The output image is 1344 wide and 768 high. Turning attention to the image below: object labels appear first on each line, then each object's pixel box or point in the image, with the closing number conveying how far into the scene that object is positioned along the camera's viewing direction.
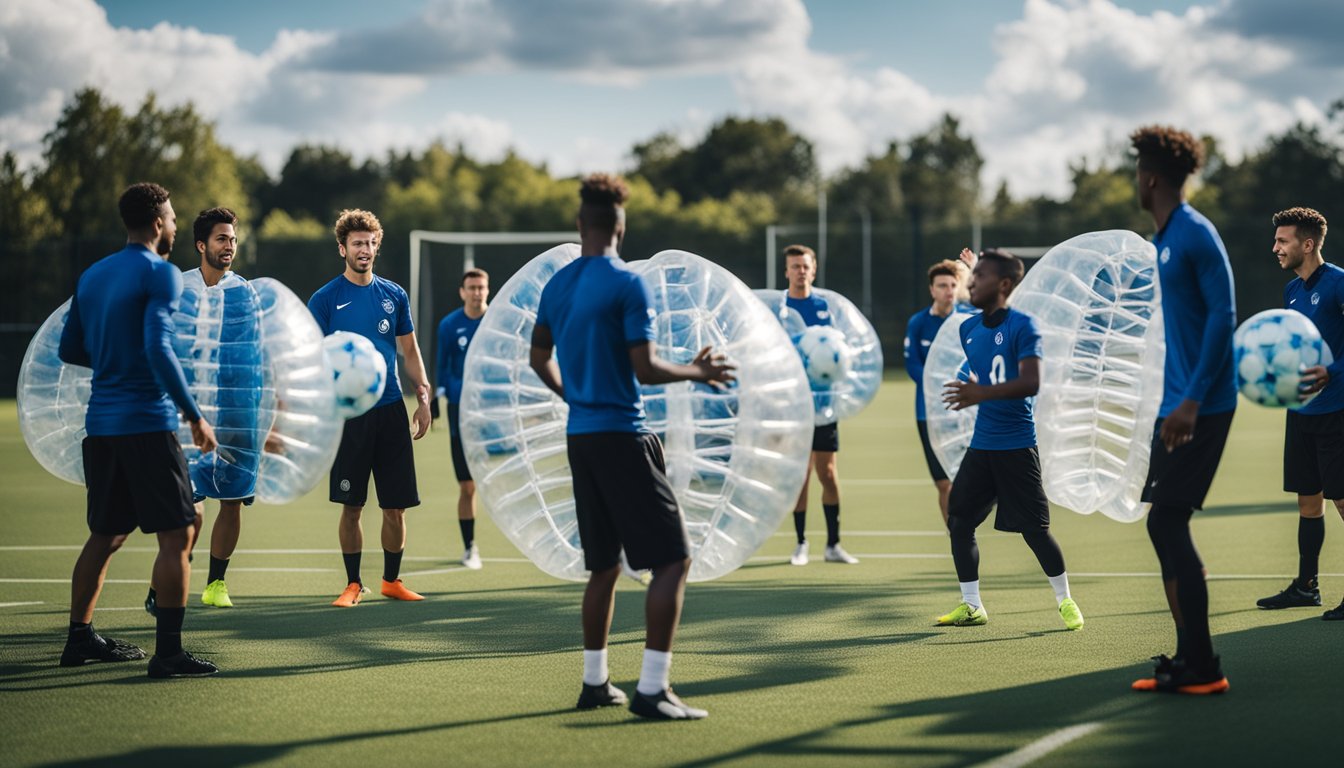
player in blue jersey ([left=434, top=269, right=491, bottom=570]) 11.70
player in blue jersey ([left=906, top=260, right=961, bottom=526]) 10.67
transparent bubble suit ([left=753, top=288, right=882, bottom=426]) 10.41
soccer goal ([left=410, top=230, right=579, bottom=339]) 29.08
